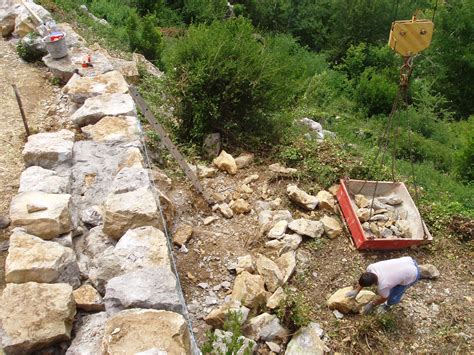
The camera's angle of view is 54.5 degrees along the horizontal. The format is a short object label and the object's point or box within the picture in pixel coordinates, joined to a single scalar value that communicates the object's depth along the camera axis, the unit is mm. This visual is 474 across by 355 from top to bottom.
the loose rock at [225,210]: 4730
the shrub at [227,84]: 5523
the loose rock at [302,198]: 4914
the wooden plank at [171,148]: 4234
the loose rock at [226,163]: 5375
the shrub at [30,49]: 6188
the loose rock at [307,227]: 4531
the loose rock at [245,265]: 4031
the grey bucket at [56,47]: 5820
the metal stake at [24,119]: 4398
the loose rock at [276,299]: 3697
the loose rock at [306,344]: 3494
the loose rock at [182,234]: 4164
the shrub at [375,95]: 12953
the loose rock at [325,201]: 4996
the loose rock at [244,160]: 5512
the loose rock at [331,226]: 4674
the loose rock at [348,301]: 3953
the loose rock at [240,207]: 4812
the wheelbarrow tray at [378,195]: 4574
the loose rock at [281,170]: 5289
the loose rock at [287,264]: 4100
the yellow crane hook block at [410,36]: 3707
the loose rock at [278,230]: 4457
